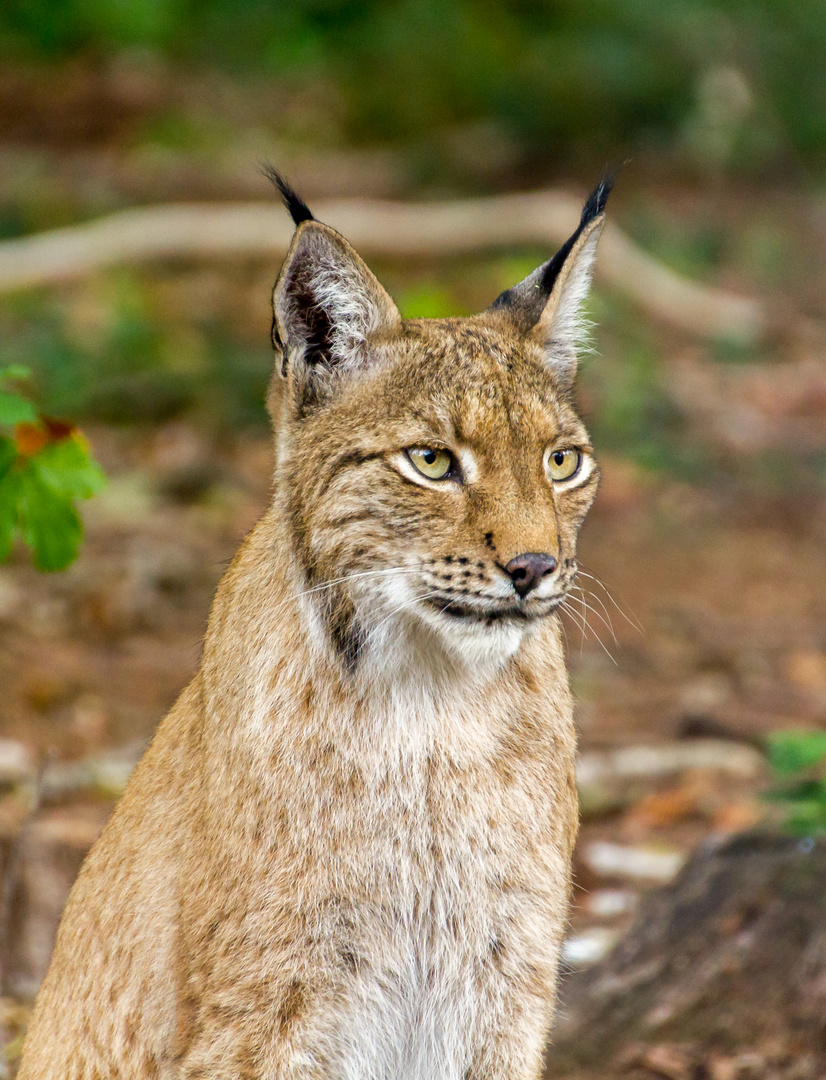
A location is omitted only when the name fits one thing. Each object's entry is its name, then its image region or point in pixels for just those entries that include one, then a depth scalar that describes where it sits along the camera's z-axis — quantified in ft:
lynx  23.09
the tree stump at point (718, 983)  31.01
